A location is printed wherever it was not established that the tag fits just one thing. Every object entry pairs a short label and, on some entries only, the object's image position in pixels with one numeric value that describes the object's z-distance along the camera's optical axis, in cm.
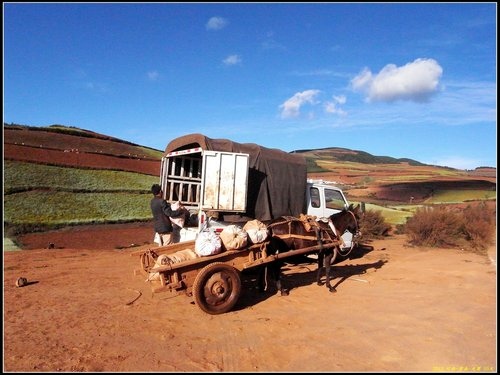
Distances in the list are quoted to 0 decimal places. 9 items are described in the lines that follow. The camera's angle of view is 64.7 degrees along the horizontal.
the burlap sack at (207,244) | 596
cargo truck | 823
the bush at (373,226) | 1511
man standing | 780
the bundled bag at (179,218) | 792
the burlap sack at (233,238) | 618
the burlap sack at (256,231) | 645
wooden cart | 570
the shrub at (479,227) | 1204
